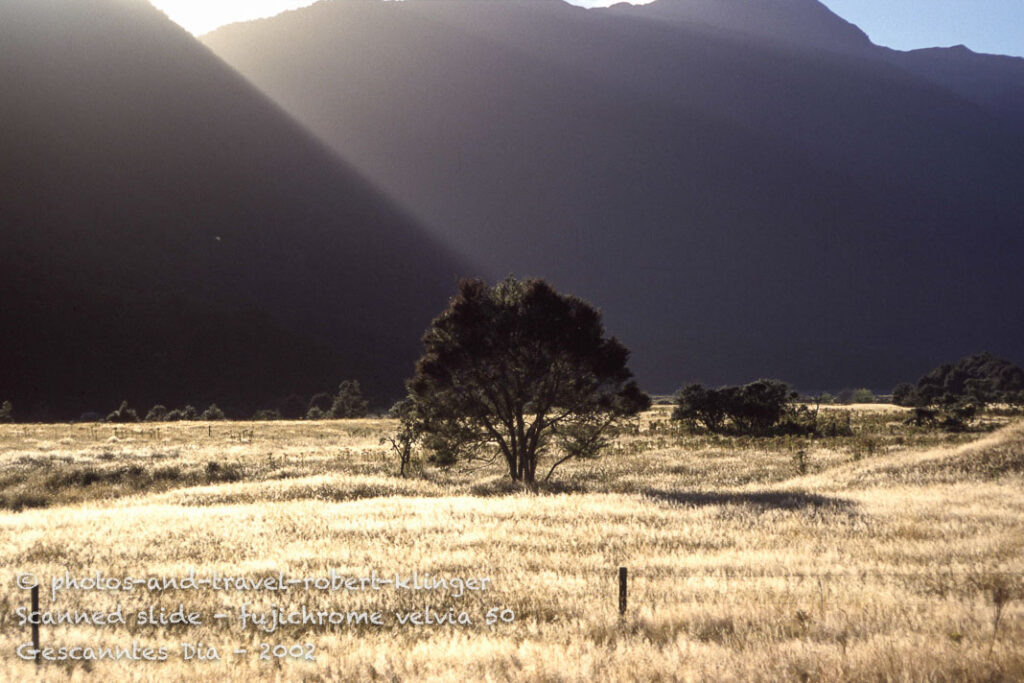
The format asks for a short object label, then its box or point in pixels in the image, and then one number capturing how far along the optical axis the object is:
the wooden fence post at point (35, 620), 8.04
